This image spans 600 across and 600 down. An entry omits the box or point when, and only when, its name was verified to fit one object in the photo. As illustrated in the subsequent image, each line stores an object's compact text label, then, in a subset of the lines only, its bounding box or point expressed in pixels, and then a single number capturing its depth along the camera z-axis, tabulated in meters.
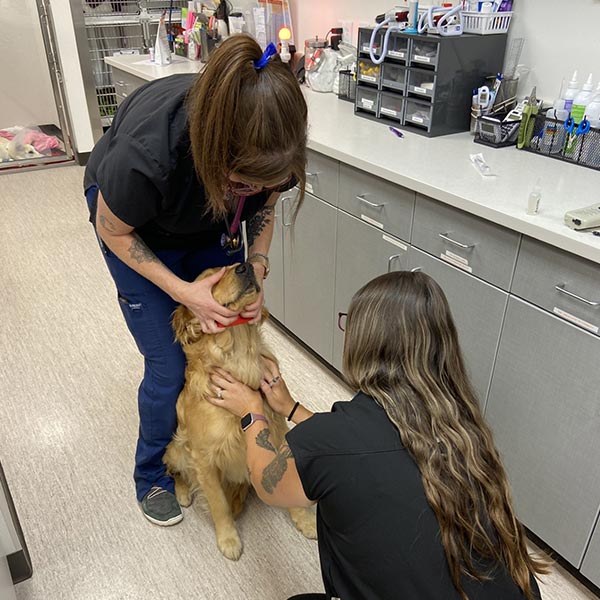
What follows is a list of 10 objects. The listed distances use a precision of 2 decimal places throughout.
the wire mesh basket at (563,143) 1.70
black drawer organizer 1.94
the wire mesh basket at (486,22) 1.95
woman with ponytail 0.99
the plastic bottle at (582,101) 1.74
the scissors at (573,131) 1.70
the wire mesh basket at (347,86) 2.49
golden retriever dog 1.36
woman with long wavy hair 0.88
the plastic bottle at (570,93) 1.78
